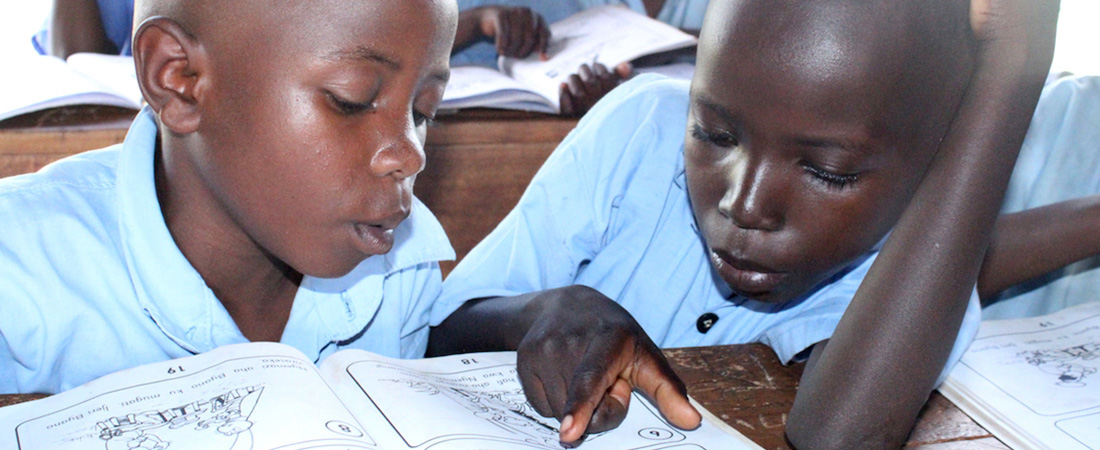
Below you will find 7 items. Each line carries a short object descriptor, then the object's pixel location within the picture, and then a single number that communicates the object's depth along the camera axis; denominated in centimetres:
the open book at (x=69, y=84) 136
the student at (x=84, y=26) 197
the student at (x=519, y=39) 159
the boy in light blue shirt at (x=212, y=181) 76
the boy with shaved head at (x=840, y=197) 76
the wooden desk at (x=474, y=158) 142
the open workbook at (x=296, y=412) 58
